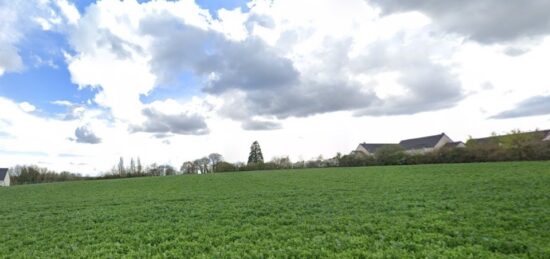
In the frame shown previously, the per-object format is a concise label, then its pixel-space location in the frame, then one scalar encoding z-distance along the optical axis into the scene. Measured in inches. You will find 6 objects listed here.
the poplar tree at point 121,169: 3146.7
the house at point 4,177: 3401.1
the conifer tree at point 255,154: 3769.7
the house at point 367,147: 4188.7
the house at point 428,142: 3922.2
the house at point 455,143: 3698.3
